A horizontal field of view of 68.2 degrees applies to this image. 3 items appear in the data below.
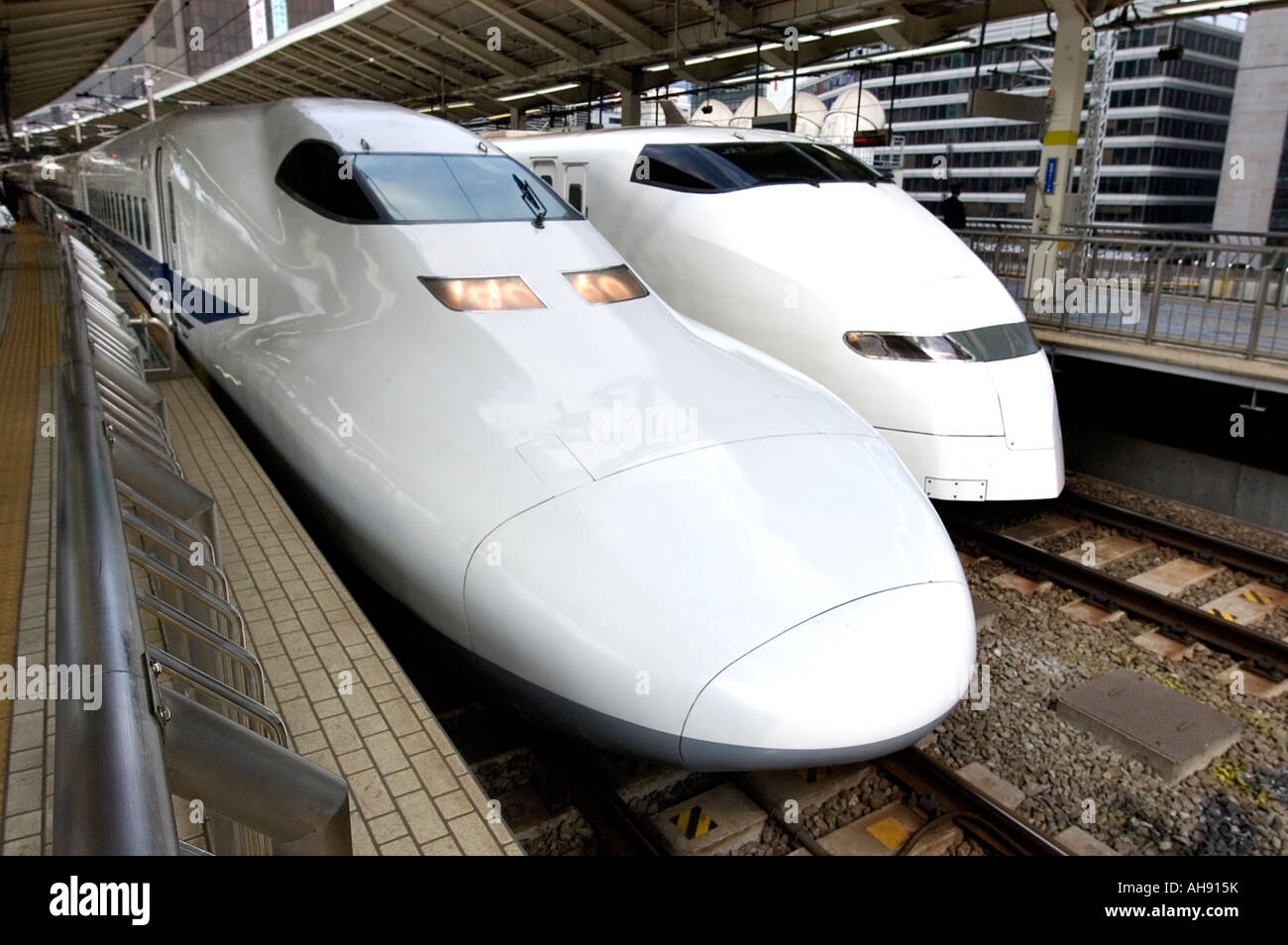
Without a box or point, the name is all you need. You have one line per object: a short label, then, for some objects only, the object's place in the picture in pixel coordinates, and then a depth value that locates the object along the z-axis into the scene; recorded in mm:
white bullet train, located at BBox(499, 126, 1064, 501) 6988
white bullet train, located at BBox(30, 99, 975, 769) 3461
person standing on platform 14914
